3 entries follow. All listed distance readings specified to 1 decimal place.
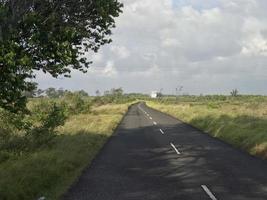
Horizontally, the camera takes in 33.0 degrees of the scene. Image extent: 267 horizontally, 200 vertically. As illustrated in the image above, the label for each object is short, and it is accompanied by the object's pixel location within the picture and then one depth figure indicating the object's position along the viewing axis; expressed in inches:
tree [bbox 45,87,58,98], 5611.2
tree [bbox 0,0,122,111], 392.2
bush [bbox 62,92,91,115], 1971.5
